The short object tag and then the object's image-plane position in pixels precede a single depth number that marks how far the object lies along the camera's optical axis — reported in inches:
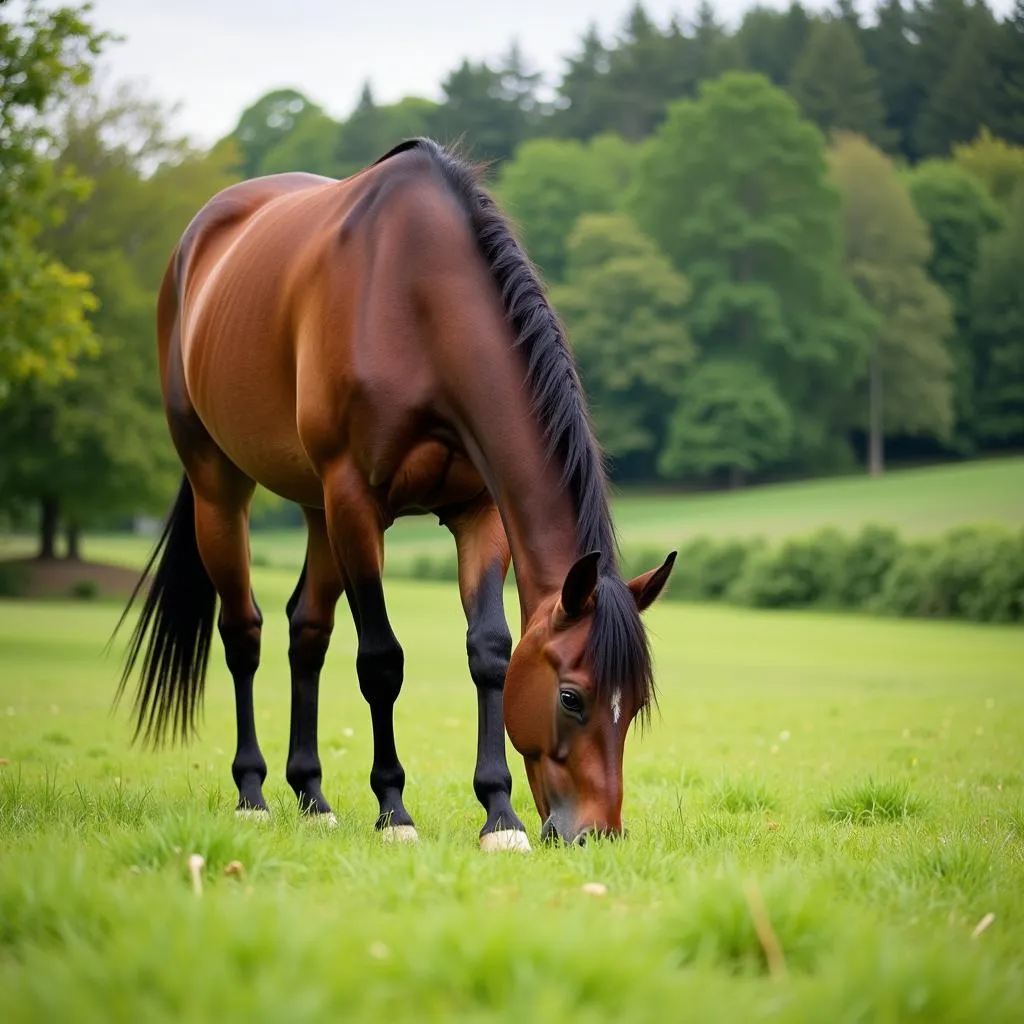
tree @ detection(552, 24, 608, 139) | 3410.4
